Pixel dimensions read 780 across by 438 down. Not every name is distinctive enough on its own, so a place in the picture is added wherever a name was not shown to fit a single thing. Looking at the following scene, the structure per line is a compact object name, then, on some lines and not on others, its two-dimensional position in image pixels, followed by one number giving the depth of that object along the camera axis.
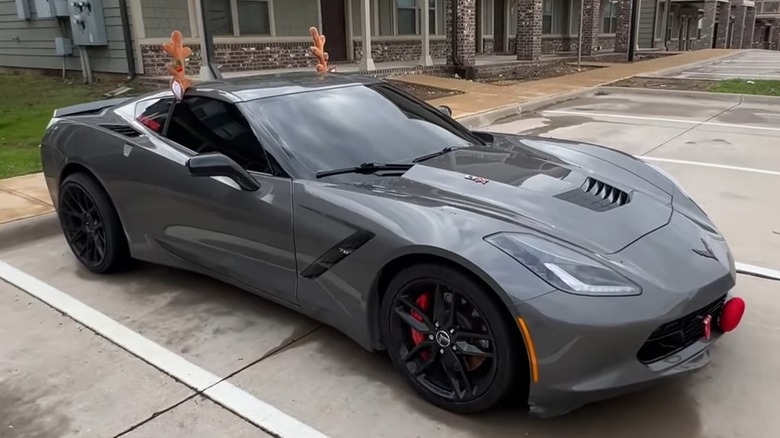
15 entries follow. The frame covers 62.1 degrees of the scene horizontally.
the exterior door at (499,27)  24.09
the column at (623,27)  27.45
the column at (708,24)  37.41
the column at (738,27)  46.21
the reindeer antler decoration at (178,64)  4.07
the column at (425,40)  16.92
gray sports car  2.50
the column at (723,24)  42.31
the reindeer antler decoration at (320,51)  5.58
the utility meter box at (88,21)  12.81
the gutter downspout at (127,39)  12.29
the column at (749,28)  50.06
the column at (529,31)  19.52
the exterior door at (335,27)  16.33
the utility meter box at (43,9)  13.61
